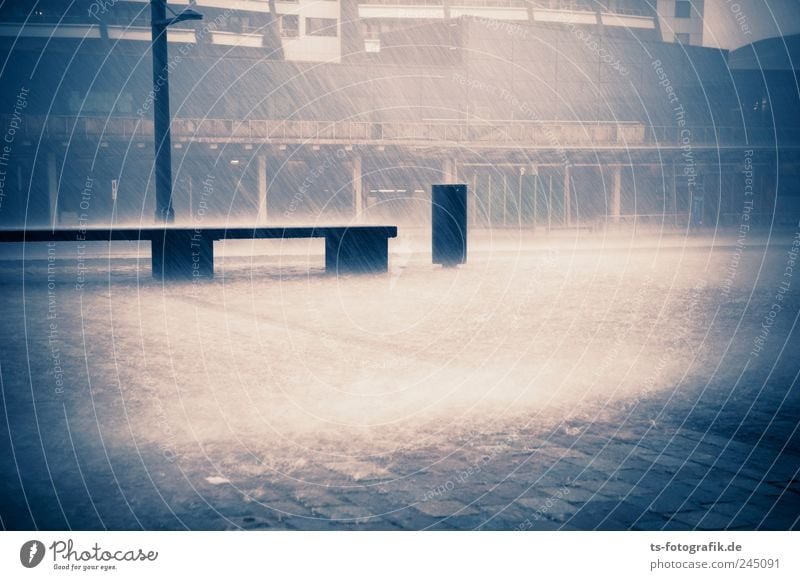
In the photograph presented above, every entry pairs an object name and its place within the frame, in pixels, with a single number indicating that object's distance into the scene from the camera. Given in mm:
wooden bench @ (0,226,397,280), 14258
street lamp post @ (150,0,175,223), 16828
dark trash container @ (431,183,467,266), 17859
